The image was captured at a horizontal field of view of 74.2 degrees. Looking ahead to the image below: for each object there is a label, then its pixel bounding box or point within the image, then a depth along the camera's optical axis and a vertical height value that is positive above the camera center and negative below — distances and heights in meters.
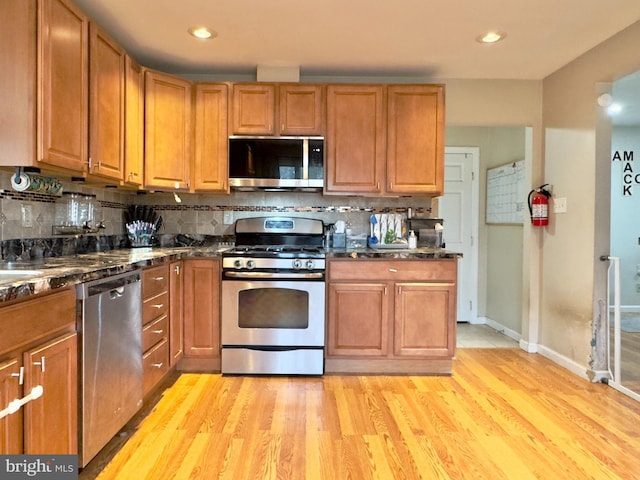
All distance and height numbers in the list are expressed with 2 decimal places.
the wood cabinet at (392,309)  3.01 -0.53
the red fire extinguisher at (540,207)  3.46 +0.24
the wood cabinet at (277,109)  3.26 +0.96
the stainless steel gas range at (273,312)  2.95 -0.55
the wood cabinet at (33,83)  1.82 +0.66
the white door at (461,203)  4.61 +0.35
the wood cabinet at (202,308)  3.00 -0.54
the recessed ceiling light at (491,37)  2.80 +1.33
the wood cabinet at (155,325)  2.33 -0.55
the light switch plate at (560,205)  3.30 +0.25
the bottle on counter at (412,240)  3.50 -0.05
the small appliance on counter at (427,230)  3.61 +0.04
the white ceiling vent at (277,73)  3.39 +1.29
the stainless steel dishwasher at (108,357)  1.70 -0.56
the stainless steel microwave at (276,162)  3.23 +0.55
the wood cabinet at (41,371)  1.27 -0.47
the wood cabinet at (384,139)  3.27 +0.74
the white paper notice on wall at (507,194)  3.96 +0.42
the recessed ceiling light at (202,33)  2.77 +1.33
